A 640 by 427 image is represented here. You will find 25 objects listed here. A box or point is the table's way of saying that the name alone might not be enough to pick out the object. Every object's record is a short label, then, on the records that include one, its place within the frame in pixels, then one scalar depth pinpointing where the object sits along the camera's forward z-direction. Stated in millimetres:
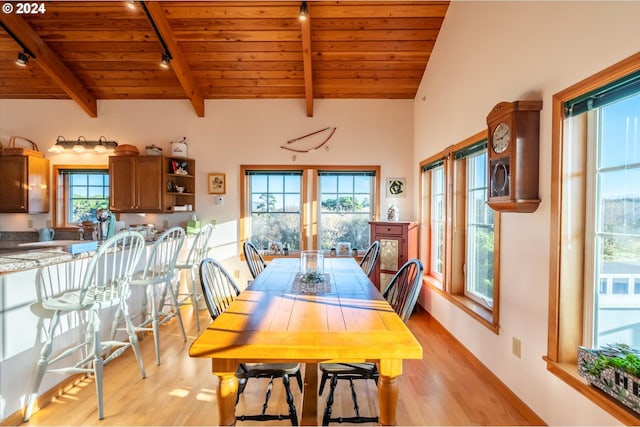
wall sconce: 4605
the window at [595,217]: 1508
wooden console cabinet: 4176
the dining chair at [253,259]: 3102
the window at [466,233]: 2773
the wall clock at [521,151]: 1990
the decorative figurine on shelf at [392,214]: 4527
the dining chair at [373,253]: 2949
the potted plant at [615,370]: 1369
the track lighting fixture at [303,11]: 3207
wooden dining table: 1273
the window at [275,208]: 4930
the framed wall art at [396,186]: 4809
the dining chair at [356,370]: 1743
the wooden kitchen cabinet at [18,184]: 4445
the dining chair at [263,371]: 1696
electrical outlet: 2166
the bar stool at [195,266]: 3448
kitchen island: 1888
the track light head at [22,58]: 3719
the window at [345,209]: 4930
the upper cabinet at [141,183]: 4473
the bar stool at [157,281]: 2703
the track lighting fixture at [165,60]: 3773
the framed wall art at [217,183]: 4797
